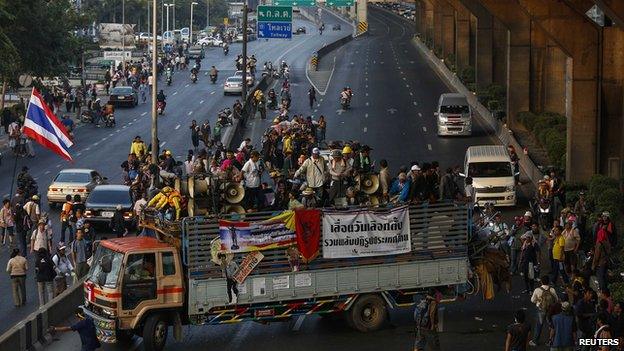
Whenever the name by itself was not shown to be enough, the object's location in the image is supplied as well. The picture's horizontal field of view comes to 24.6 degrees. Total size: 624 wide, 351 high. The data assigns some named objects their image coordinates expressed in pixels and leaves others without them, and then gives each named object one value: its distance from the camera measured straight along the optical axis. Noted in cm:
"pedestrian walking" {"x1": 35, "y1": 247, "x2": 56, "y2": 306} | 2812
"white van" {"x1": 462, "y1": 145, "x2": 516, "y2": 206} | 4206
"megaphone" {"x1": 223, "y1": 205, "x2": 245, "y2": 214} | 2591
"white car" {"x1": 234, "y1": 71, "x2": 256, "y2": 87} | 8625
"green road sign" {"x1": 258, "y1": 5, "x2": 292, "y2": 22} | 7950
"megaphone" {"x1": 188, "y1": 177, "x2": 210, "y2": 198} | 2553
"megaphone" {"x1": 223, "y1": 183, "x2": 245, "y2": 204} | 2595
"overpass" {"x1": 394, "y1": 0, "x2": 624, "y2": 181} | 4803
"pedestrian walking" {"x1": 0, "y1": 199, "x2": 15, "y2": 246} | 3572
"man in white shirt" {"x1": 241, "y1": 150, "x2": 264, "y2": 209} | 2853
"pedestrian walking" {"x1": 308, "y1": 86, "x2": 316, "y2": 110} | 7481
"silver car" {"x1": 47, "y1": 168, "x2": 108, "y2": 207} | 4216
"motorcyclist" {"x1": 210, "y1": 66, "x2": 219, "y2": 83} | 9569
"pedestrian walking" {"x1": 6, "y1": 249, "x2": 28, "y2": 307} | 2830
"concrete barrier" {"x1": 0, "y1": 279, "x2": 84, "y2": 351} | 2402
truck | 2366
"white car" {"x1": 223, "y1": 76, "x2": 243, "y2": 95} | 8447
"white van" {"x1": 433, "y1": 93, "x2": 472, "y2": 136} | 6109
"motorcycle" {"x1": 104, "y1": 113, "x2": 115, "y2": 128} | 7012
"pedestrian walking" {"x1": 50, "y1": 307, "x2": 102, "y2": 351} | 2278
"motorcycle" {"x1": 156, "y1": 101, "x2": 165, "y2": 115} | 7469
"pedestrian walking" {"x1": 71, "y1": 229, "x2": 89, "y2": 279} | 2978
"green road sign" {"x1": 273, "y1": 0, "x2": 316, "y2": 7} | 9150
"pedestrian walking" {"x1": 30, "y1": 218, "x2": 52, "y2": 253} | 3145
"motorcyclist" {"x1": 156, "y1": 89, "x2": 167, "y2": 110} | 7556
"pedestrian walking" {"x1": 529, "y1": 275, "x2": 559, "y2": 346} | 2369
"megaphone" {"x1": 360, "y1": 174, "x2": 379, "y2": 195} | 2786
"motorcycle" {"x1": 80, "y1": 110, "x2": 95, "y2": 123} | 7124
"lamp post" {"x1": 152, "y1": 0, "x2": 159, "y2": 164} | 4592
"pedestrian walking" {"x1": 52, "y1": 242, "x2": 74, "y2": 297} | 2853
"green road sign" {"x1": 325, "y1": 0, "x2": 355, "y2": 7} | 9416
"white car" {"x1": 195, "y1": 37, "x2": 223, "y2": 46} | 14366
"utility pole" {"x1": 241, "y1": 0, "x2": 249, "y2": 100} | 6969
